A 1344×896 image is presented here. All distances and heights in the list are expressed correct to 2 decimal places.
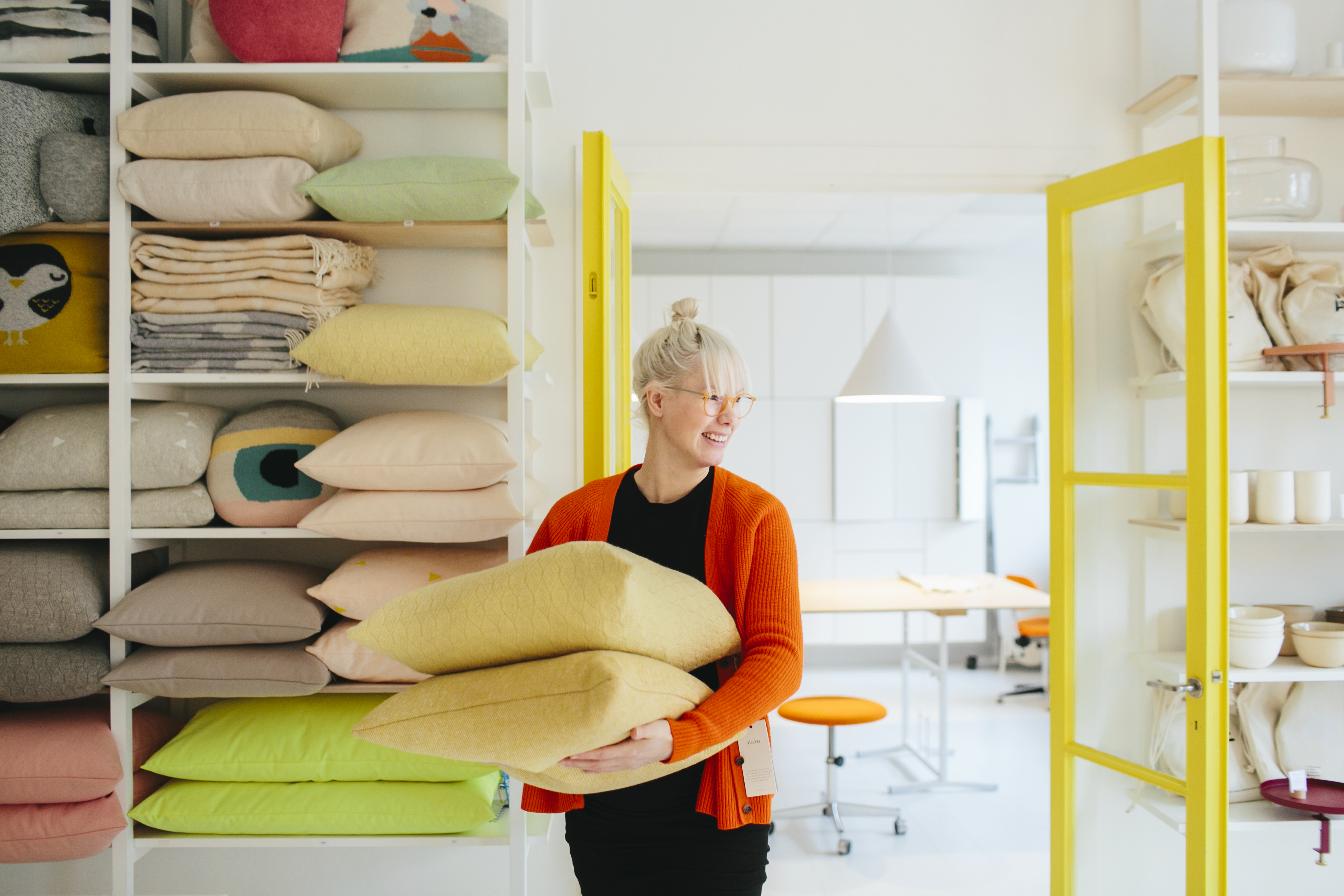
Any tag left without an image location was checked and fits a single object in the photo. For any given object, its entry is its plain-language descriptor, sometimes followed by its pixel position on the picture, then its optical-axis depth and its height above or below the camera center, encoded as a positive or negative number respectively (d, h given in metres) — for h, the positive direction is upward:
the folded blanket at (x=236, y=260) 1.86 +0.42
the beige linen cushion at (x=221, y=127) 1.80 +0.69
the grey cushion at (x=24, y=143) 1.79 +0.67
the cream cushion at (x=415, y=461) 1.77 -0.04
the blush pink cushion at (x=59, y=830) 1.76 -0.82
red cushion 1.85 +0.94
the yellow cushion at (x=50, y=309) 1.84 +0.31
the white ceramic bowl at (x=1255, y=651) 2.02 -0.52
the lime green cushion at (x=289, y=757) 1.83 -0.69
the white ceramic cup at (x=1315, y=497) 2.07 -0.15
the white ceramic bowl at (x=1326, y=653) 2.06 -0.53
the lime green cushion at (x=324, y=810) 1.82 -0.80
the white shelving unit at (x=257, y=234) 1.83 +0.48
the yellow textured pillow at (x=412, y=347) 1.75 +0.21
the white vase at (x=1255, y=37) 2.07 +1.01
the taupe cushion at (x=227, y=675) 1.75 -0.49
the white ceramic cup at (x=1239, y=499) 2.07 -0.15
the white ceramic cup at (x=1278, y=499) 2.06 -0.15
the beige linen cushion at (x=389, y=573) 1.78 -0.28
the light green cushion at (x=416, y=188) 1.77 +0.55
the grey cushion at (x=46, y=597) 1.73 -0.32
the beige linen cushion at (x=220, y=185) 1.79 +0.57
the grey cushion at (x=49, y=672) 1.74 -0.48
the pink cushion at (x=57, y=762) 1.76 -0.67
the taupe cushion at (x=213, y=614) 1.74 -0.36
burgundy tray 2.00 -0.89
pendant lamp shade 3.72 +0.31
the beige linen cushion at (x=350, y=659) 1.78 -0.46
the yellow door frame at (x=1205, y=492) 1.78 -0.11
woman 1.25 -0.20
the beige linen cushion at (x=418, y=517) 1.77 -0.16
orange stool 3.29 -1.11
